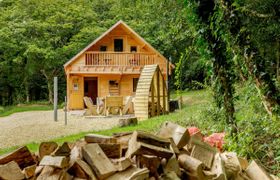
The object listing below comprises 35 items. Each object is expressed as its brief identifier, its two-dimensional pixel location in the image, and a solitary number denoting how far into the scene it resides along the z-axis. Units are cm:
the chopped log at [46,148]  338
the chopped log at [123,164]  305
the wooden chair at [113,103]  1762
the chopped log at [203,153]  353
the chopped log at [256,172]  352
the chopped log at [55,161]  286
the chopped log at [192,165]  330
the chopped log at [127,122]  1165
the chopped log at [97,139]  347
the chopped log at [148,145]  317
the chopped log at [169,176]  314
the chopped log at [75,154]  311
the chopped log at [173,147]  351
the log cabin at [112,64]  2227
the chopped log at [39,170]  300
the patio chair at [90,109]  1816
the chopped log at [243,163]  376
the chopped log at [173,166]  326
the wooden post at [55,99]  1506
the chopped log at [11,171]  288
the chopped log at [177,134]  371
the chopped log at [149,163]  316
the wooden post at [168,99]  1733
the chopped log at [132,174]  293
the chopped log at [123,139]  355
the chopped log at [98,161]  297
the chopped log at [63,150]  323
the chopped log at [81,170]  297
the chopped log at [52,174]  285
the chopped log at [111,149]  330
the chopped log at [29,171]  301
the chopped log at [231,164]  355
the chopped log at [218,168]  335
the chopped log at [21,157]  315
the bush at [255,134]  410
